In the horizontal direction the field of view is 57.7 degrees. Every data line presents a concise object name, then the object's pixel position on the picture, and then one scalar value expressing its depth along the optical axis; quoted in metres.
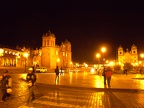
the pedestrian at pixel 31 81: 6.70
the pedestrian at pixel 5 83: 6.88
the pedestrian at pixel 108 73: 10.71
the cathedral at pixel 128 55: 75.99
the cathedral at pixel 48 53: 57.67
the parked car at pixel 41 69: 37.35
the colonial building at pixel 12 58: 43.55
